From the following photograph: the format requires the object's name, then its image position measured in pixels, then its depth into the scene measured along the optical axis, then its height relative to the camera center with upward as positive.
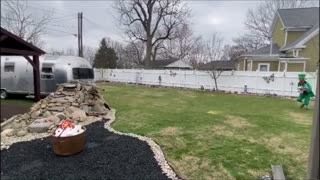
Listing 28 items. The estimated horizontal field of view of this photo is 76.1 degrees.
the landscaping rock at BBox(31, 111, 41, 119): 4.85 -0.95
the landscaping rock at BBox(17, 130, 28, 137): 3.83 -1.13
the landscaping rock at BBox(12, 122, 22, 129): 3.52 -0.93
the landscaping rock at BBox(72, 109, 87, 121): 5.25 -1.02
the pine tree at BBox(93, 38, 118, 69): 24.69 +2.18
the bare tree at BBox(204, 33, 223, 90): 22.60 +2.96
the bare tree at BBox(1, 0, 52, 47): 9.51 +2.82
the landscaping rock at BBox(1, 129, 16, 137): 2.90 -0.92
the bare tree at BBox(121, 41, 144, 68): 27.29 +2.98
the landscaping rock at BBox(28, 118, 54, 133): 4.36 -1.11
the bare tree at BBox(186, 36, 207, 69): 22.75 +3.23
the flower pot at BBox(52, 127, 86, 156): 3.34 -1.14
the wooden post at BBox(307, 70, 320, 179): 0.81 -0.28
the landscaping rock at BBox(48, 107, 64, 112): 5.27 -0.88
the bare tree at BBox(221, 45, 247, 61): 23.59 +3.35
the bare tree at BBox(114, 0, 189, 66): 20.69 +6.17
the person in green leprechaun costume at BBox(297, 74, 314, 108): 7.03 -0.43
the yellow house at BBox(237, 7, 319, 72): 12.28 +2.00
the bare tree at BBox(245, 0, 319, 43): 18.61 +6.32
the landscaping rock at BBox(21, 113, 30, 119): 4.45 -0.92
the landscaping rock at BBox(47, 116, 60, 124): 4.71 -1.03
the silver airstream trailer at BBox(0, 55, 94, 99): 5.76 +0.10
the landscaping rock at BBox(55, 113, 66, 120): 4.93 -0.99
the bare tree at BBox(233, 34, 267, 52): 23.27 +4.41
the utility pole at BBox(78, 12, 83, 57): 16.56 +3.20
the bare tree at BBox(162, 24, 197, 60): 24.32 +4.43
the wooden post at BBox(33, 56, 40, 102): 4.23 -0.11
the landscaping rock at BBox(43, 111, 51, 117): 5.00 -0.96
